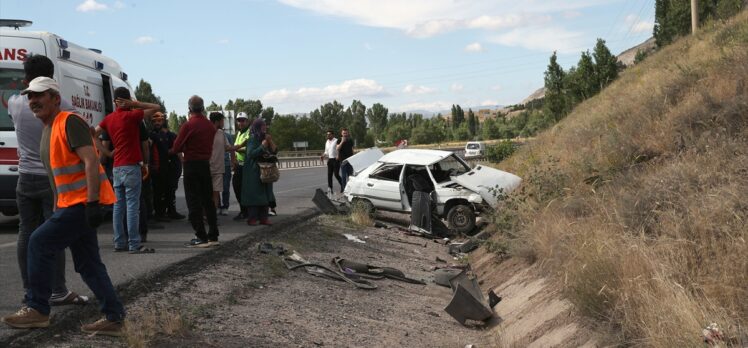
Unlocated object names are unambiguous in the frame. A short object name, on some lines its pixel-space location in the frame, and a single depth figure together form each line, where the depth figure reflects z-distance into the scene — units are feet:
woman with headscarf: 35.55
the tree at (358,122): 435.53
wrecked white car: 43.37
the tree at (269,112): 460.75
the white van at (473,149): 170.26
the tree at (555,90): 151.84
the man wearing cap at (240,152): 38.63
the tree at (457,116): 594.57
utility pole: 102.82
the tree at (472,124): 531.70
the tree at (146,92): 302.66
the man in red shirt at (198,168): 28.07
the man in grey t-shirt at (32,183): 17.22
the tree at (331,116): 455.63
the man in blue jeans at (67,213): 15.57
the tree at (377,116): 524.52
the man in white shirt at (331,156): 56.54
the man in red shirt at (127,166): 25.67
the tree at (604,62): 158.51
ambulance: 32.58
